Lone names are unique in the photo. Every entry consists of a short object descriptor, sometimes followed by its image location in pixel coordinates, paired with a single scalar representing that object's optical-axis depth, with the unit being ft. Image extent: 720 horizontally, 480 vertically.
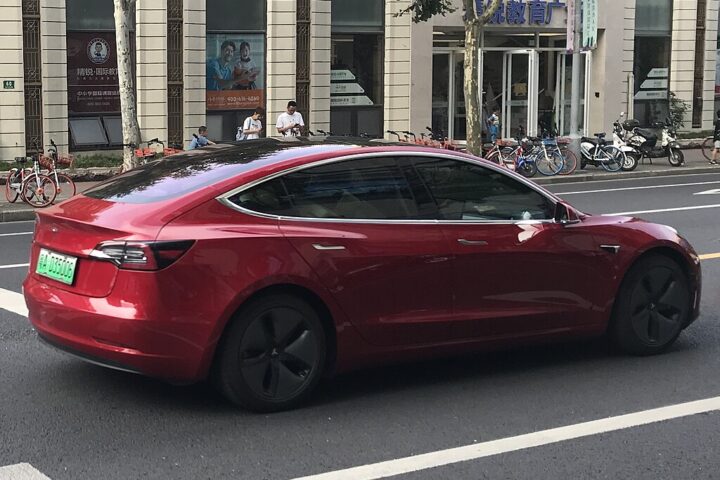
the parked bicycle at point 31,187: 59.62
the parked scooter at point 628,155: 83.25
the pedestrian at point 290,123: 71.87
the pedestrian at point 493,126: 96.12
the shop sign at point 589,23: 81.92
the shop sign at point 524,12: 97.40
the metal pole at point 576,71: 81.92
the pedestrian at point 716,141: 88.28
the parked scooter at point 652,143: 86.33
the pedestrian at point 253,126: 72.02
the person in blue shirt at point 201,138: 67.10
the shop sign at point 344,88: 89.71
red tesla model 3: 18.63
